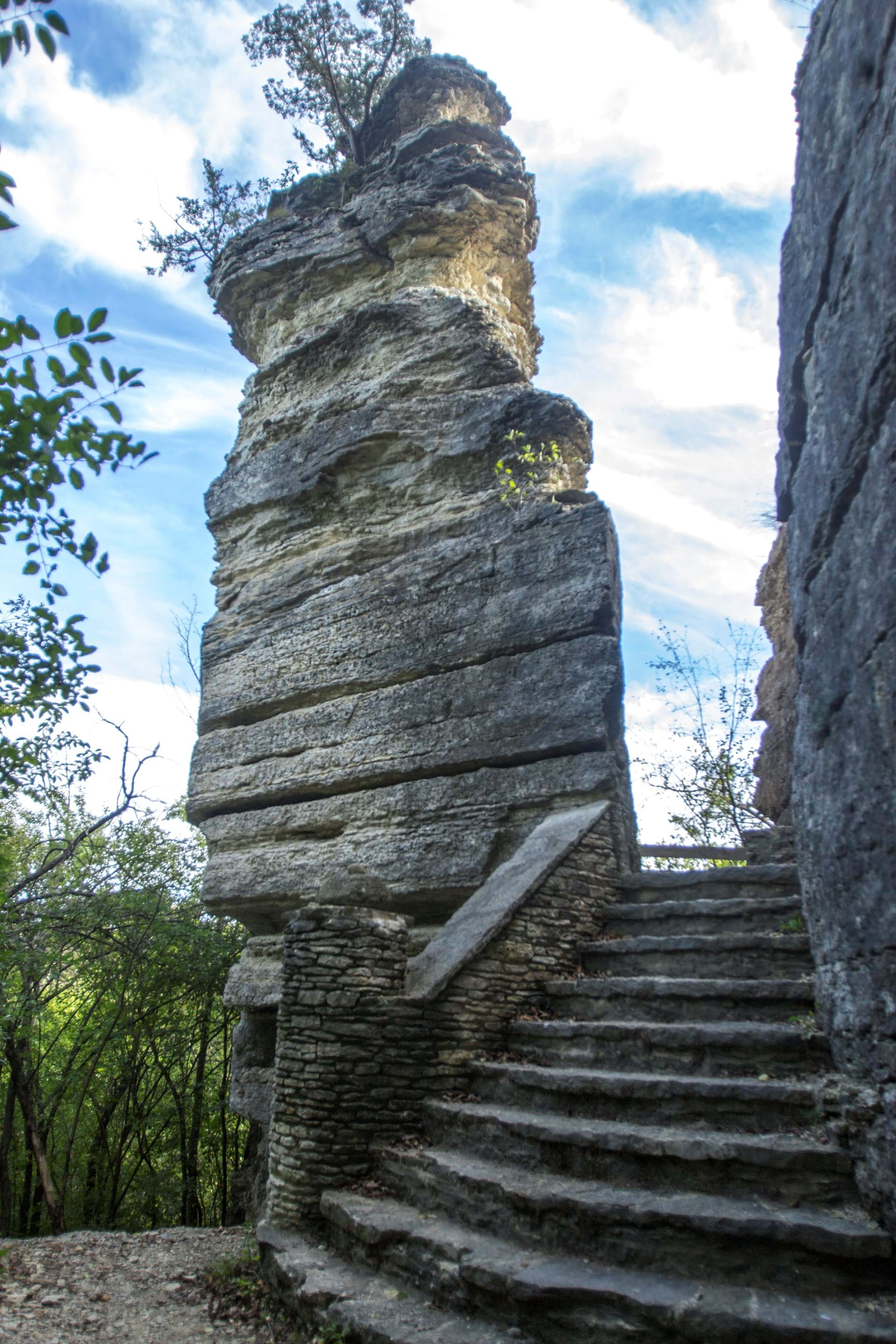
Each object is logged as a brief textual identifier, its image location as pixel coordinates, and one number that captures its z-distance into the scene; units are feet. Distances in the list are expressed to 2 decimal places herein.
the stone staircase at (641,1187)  9.28
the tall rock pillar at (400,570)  21.58
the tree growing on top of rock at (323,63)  42.37
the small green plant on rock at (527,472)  24.09
